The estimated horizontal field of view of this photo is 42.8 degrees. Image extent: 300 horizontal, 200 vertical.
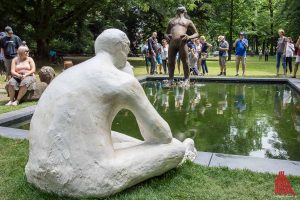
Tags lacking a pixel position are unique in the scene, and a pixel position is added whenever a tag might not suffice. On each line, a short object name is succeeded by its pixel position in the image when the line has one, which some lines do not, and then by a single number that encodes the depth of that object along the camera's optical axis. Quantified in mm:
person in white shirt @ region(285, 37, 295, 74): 14675
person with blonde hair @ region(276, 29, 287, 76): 14875
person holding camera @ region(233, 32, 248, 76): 14742
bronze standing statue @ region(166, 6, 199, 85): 10867
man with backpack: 12258
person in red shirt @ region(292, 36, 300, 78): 13234
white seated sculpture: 3238
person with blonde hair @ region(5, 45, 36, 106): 9055
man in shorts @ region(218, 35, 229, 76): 15477
